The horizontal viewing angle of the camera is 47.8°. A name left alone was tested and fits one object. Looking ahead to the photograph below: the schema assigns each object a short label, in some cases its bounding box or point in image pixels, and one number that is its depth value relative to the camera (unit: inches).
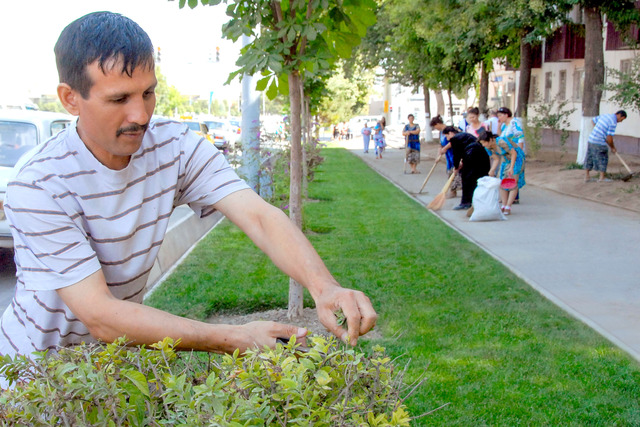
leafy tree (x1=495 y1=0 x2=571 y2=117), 812.0
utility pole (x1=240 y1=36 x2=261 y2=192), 529.7
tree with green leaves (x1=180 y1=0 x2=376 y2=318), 207.6
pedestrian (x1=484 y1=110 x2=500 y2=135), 747.0
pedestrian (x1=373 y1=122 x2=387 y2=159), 1318.9
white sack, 507.5
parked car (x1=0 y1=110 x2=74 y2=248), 367.8
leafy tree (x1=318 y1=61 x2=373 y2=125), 2588.6
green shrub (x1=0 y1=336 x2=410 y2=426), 53.0
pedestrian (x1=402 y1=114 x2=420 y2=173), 906.1
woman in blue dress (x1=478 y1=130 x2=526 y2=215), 542.3
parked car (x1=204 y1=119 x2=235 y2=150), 1529.3
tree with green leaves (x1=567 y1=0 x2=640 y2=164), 746.2
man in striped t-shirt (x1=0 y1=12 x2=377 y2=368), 67.4
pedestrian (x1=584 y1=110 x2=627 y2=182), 643.5
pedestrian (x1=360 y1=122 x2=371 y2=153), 1529.3
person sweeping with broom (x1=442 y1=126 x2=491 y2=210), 562.3
